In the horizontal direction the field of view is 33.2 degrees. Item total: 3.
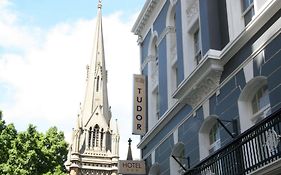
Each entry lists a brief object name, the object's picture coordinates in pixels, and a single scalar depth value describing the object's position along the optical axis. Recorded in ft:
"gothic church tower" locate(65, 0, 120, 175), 268.21
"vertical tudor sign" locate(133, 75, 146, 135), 79.15
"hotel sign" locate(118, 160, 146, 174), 74.06
